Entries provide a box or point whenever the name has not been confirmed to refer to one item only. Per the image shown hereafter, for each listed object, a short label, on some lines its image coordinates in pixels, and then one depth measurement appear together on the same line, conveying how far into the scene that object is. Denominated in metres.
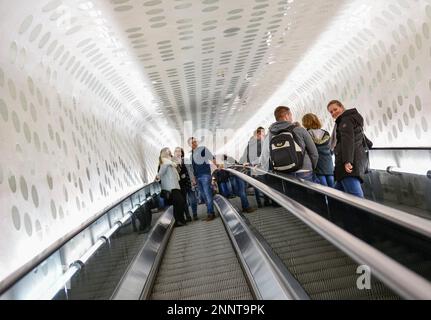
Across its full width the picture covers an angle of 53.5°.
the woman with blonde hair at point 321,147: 6.41
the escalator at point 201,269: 4.58
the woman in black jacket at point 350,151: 5.10
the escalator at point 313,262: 3.24
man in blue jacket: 9.22
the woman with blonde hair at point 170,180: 9.09
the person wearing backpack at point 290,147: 5.90
